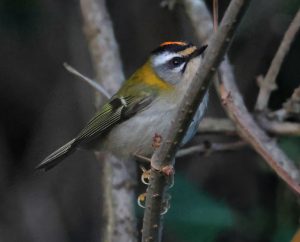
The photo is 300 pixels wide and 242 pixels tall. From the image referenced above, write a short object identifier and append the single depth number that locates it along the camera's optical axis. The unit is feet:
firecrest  18.63
